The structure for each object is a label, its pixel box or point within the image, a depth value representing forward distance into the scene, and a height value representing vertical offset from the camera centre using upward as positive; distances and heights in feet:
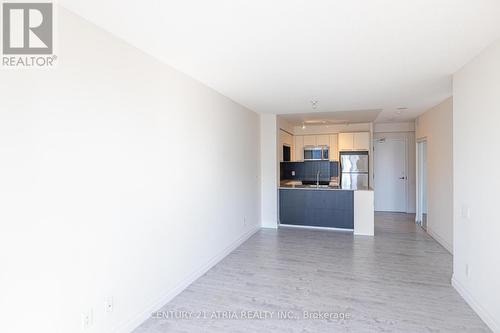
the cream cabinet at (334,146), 25.86 +1.80
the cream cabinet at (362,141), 24.34 +2.11
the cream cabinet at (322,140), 26.16 +2.37
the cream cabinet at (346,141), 24.72 +2.14
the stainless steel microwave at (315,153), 26.07 +1.22
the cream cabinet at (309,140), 26.55 +2.41
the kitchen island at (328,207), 18.92 -2.75
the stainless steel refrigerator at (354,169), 24.50 -0.21
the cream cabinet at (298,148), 26.94 +1.72
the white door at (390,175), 26.12 -0.78
